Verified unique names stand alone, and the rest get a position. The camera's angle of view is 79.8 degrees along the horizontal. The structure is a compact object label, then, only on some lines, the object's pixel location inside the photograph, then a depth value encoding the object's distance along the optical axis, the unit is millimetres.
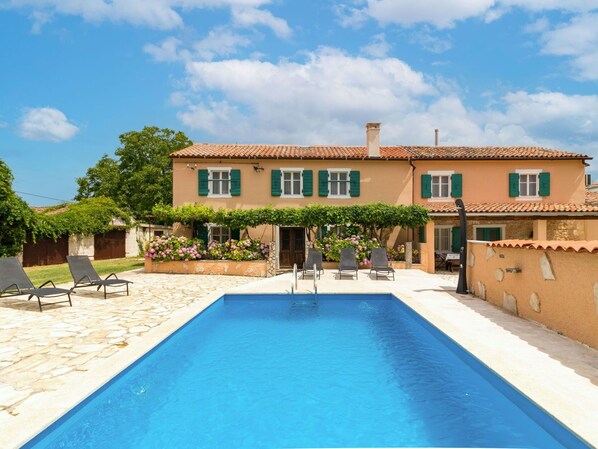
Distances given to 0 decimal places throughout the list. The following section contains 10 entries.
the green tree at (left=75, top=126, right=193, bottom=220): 33812
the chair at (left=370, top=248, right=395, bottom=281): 13430
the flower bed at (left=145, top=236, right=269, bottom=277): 14937
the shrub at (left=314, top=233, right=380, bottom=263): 16250
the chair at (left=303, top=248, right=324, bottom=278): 14221
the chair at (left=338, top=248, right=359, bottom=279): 13688
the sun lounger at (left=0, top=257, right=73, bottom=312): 7617
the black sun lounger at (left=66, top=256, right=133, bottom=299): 9086
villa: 18266
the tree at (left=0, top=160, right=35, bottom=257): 16900
